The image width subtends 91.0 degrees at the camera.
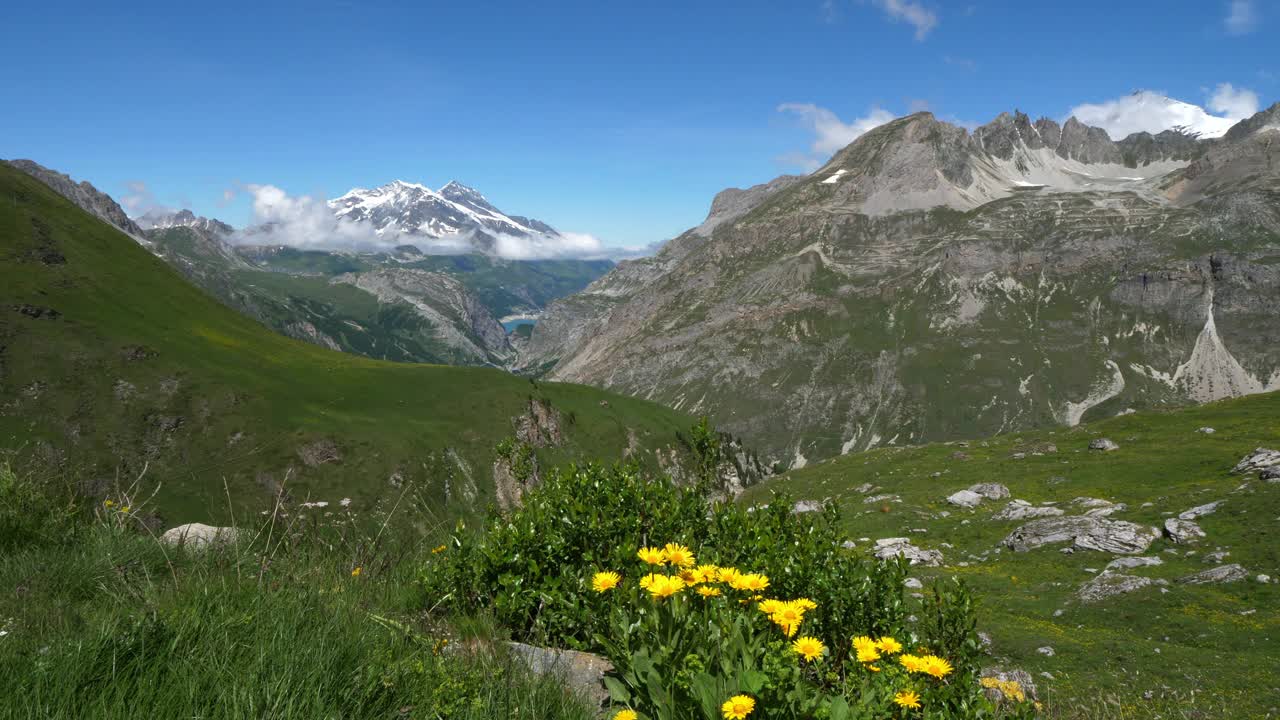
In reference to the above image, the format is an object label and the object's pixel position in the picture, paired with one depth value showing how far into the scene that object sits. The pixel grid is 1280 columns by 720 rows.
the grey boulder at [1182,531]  52.22
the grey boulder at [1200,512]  56.44
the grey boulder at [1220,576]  42.19
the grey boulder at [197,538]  8.02
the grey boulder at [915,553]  56.00
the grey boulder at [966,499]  78.06
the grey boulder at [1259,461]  66.00
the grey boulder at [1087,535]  52.69
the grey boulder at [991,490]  81.50
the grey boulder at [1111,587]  42.12
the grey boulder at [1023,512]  65.70
